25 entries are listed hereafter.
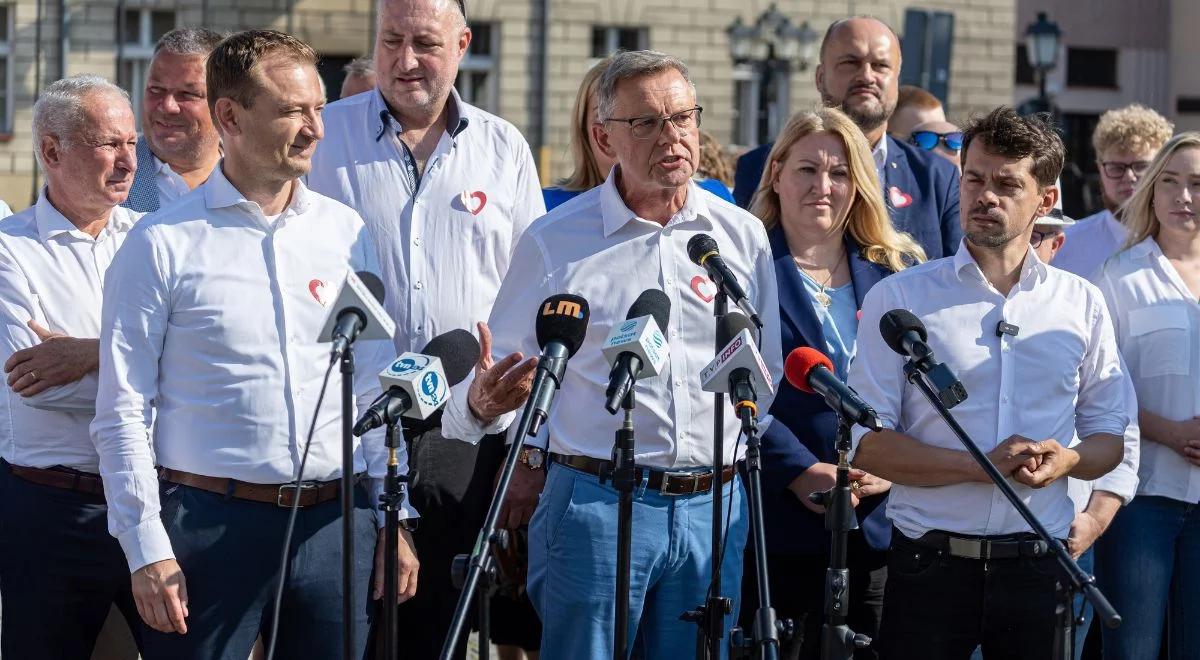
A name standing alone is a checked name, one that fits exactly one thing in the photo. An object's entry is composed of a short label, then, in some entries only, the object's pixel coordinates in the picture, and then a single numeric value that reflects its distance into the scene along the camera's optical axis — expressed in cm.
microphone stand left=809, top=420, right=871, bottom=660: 386
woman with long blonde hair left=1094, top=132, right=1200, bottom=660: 522
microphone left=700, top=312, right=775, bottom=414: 364
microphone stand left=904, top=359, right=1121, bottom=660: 346
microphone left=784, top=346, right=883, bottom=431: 365
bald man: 596
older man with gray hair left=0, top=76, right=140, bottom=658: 454
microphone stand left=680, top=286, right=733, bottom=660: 376
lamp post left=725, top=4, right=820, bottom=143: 2223
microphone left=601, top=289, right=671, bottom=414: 356
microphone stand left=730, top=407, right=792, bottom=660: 351
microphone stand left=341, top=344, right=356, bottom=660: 340
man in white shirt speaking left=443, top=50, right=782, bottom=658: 431
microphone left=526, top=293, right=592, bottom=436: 352
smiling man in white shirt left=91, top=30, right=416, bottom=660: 400
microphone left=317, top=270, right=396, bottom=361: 341
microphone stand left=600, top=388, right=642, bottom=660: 367
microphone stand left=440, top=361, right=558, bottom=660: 328
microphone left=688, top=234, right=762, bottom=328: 384
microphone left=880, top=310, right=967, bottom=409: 373
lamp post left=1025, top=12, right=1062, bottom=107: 2181
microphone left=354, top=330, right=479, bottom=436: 344
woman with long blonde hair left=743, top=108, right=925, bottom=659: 508
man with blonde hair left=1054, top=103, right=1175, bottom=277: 664
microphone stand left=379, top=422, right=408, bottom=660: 355
